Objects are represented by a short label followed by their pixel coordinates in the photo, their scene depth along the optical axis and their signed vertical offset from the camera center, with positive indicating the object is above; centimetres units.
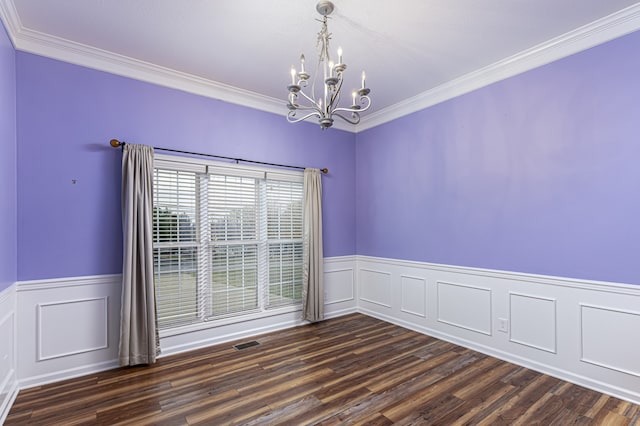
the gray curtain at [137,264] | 309 -47
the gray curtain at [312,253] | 442 -54
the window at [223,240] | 351 -31
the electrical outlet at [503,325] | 333 -117
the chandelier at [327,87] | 206 +82
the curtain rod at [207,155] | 314 +67
